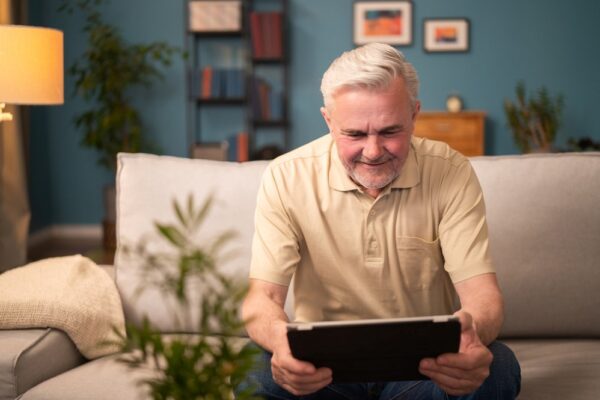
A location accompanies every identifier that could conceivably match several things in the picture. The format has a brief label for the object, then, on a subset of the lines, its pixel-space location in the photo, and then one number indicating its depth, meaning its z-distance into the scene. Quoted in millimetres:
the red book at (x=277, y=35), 6234
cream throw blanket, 1985
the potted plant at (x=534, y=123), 5938
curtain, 5012
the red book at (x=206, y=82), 6207
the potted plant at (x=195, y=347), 830
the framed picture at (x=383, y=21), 6367
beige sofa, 2129
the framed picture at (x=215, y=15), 6160
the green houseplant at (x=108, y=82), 5832
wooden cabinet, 6113
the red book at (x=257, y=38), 6250
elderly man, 1811
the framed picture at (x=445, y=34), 6344
